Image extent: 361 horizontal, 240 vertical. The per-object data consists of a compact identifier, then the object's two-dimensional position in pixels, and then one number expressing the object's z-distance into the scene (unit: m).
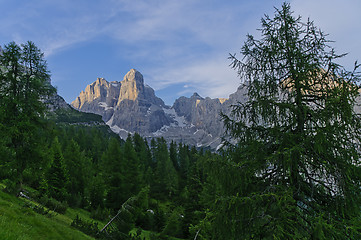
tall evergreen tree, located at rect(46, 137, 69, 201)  25.08
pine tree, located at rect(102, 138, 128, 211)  32.00
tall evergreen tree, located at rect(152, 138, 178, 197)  54.94
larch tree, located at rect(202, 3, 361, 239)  5.72
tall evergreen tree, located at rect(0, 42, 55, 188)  15.45
